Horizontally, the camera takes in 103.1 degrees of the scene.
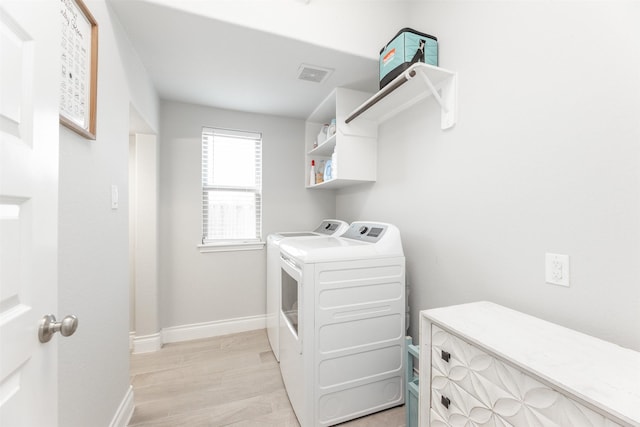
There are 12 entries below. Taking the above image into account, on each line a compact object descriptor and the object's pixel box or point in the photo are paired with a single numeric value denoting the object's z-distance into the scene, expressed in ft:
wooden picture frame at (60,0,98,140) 3.07
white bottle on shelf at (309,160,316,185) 9.14
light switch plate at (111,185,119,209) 4.43
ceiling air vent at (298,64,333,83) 6.20
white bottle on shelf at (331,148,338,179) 6.99
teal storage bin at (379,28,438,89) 4.86
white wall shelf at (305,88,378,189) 6.98
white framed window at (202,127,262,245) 8.76
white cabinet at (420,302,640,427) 1.98
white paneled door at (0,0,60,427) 1.59
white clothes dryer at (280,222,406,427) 4.64
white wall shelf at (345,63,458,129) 4.69
